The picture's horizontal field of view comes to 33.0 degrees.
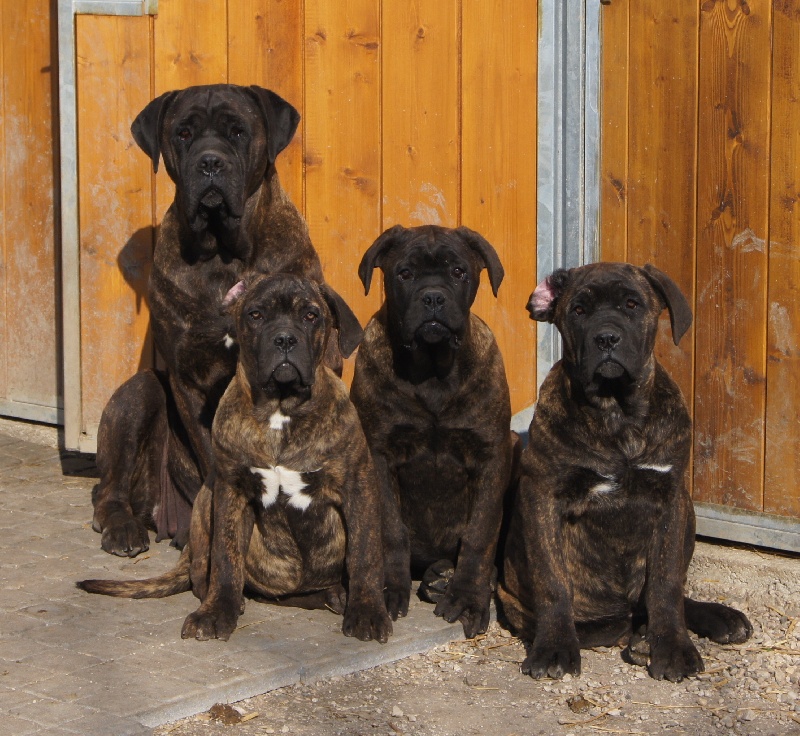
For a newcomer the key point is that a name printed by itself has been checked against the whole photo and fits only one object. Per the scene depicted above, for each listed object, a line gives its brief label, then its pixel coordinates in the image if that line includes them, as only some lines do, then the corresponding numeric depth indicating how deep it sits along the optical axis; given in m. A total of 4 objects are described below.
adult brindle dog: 6.14
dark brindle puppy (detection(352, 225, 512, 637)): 5.84
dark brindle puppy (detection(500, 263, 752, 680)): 5.21
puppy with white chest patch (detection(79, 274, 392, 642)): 5.41
